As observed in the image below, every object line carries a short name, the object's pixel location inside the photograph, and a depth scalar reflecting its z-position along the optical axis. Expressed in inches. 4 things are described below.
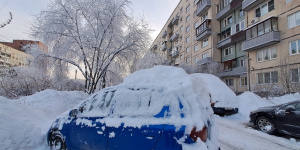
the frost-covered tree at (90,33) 517.3
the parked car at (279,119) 226.6
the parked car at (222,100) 365.4
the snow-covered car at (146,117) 104.9
